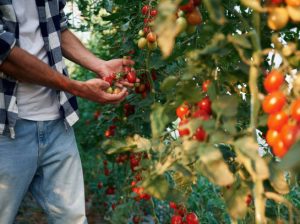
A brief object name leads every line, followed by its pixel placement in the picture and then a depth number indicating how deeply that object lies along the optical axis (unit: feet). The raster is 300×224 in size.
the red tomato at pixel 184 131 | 2.63
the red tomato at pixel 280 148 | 2.20
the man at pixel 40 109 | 4.89
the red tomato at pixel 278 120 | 2.23
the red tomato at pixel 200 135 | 2.54
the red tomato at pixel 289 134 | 2.11
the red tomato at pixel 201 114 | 2.54
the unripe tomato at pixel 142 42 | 4.70
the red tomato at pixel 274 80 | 2.35
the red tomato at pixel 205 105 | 2.66
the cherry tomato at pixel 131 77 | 5.29
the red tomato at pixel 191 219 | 4.14
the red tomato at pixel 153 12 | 4.79
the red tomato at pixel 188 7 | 2.78
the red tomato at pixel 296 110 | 2.14
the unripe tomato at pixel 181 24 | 2.34
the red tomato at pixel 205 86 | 2.79
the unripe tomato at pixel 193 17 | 2.82
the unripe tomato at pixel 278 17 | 2.32
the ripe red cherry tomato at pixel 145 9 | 4.93
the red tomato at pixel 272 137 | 2.26
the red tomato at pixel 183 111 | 2.81
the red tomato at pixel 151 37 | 4.57
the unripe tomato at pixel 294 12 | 2.28
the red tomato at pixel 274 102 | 2.27
